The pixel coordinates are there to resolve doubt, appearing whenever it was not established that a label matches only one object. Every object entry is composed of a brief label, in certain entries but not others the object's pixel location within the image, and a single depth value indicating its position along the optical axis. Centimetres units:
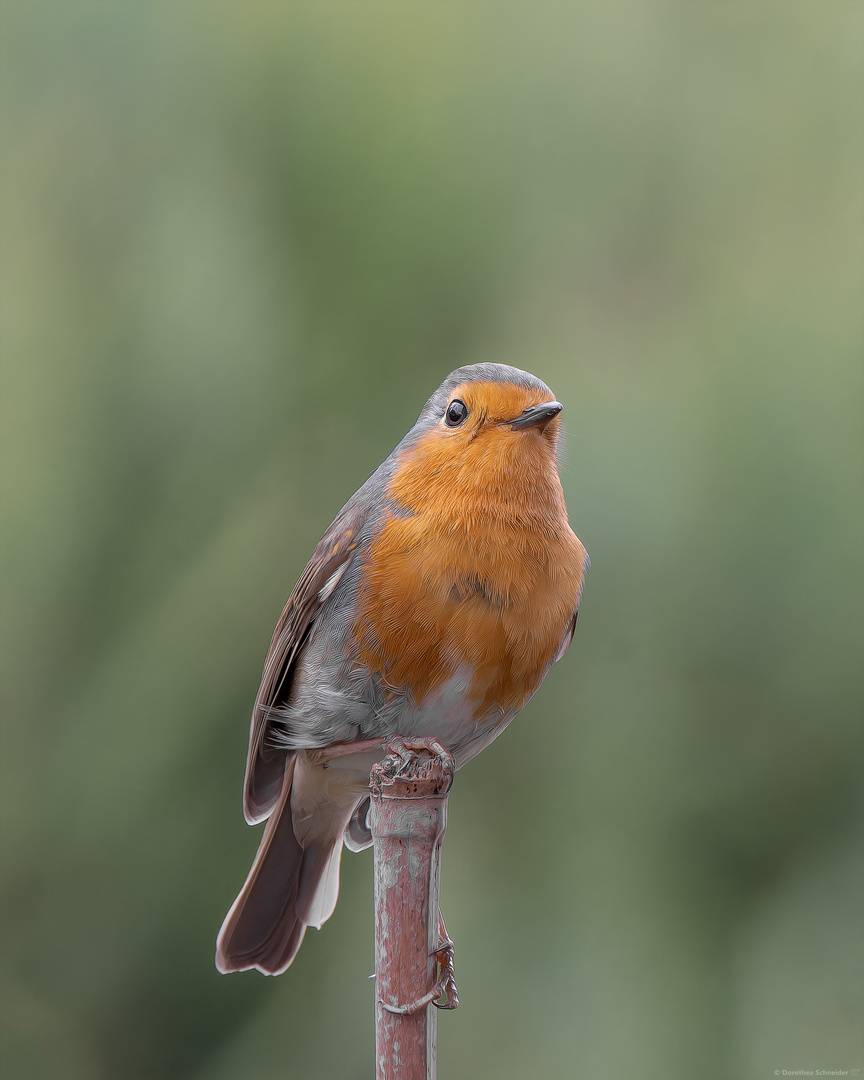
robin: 356
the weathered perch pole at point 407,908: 355
